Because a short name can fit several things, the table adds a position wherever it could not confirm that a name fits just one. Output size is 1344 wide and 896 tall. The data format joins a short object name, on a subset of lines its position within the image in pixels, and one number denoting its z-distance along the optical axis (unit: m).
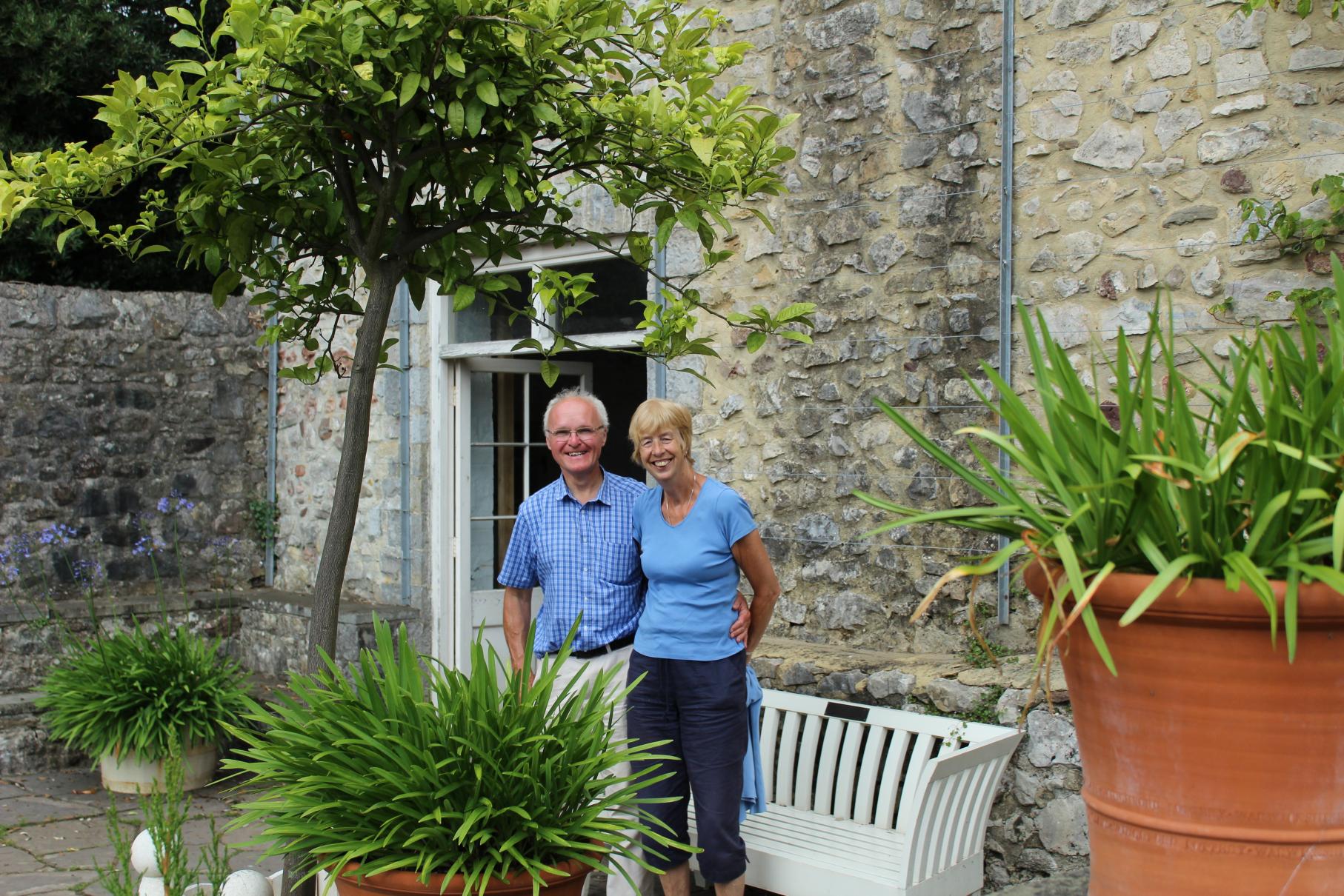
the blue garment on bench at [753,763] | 3.46
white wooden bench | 3.47
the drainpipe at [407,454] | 6.52
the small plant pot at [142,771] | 5.42
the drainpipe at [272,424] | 7.64
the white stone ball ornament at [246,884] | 3.07
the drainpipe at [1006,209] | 4.28
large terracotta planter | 1.41
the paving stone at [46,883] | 4.12
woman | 3.26
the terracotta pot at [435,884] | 2.33
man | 3.48
